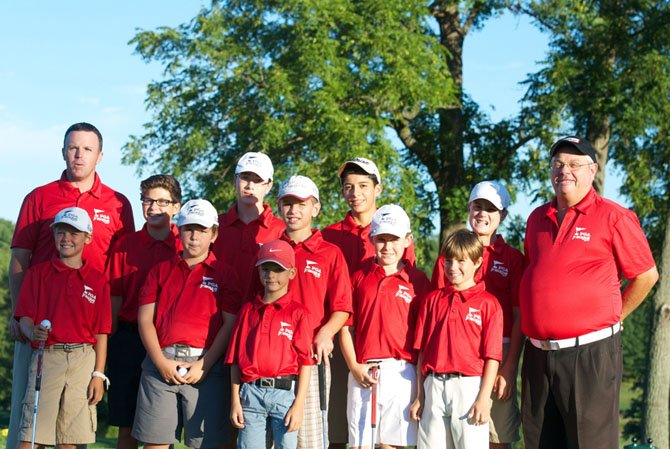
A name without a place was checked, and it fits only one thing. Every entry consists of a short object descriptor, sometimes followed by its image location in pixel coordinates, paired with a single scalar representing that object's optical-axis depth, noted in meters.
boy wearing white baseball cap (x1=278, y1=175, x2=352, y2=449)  6.04
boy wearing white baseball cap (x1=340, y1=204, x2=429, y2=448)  6.02
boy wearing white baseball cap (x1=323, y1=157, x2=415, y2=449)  6.54
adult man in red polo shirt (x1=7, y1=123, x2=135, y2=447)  6.42
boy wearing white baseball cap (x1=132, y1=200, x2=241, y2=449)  5.91
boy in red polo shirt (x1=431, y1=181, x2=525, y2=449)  6.10
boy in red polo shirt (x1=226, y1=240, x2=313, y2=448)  5.74
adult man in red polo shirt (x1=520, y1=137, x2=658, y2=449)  5.55
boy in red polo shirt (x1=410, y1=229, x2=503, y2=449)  5.76
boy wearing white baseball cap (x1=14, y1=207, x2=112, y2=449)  6.07
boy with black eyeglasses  6.37
